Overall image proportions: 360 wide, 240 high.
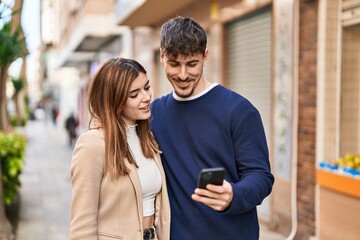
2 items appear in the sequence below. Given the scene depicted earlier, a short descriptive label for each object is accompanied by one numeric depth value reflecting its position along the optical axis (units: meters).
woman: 2.30
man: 2.32
